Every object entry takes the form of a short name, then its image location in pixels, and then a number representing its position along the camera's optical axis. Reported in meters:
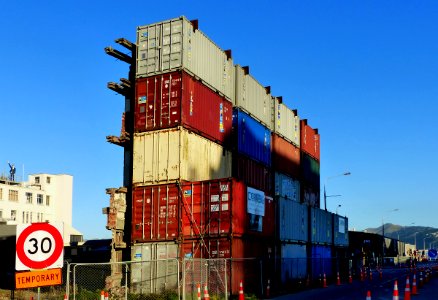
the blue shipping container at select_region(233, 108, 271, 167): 36.41
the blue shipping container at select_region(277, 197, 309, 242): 35.25
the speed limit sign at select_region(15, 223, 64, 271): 7.76
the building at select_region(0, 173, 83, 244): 89.88
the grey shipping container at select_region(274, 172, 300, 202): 43.23
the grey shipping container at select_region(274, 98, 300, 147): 44.97
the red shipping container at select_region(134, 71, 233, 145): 30.08
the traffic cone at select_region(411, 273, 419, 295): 25.03
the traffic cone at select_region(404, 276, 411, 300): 17.70
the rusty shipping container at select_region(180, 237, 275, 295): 26.44
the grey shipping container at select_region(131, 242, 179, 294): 28.26
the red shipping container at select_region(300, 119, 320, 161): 51.84
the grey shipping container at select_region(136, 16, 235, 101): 30.67
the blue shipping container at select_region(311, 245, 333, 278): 41.62
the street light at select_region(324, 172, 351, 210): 52.24
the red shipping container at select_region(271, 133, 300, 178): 43.38
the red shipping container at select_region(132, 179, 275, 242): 28.02
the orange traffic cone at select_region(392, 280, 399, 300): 15.77
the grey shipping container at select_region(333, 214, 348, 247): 48.54
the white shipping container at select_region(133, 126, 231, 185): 29.70
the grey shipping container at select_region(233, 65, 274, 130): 37.56
